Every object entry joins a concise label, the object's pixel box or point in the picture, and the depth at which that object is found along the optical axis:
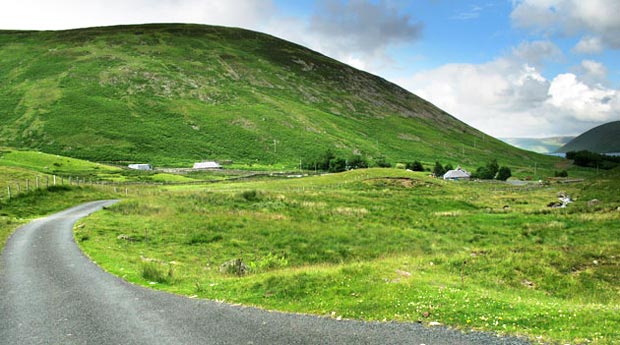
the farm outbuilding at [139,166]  148.18
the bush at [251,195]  55.09
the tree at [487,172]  169.62
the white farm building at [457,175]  154.75
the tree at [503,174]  167.70
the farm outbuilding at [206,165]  156.66
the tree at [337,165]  159.75
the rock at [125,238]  29.34
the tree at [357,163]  167.00
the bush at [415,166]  168.65
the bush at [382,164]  173.00
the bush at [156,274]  18.23
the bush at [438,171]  171.62
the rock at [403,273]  18.82
